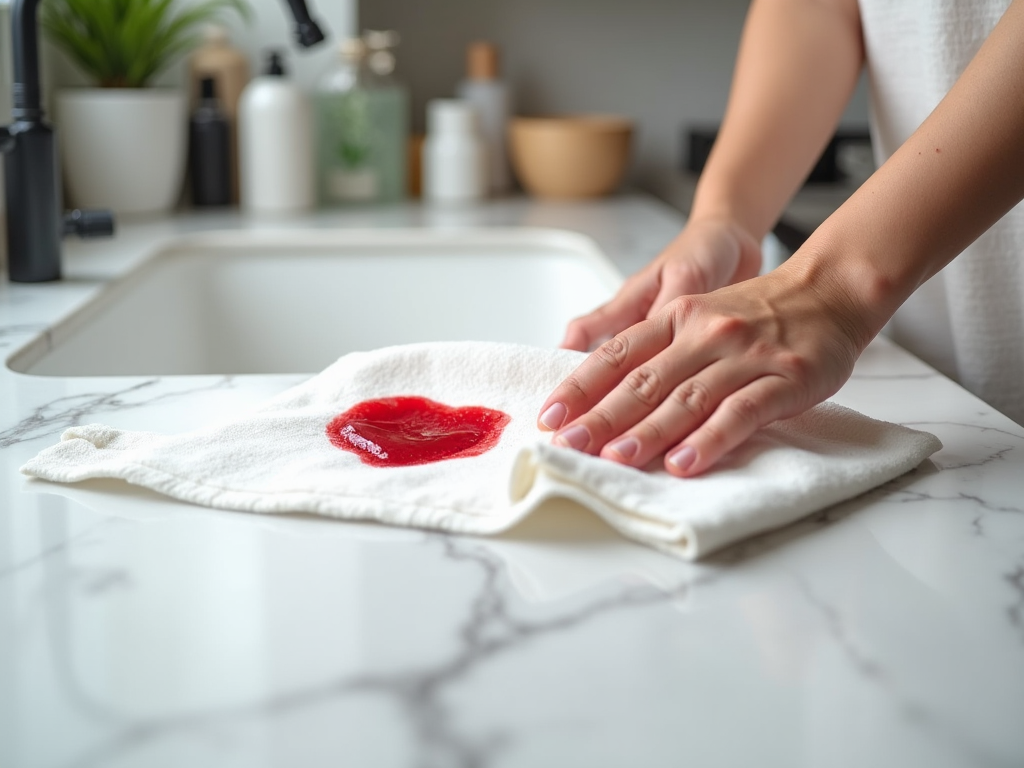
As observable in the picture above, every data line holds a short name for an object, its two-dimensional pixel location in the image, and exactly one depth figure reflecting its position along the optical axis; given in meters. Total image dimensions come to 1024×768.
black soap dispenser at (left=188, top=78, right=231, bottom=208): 1.58
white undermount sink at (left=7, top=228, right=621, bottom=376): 1.34
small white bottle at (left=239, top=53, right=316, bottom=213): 1.51
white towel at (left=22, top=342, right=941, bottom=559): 0.50
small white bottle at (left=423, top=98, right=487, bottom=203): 1.66
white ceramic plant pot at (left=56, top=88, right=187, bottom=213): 1.47
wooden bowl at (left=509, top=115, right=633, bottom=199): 1.70
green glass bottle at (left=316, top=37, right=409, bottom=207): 1.62
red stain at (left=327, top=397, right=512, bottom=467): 0.60
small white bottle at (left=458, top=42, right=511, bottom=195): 1.79
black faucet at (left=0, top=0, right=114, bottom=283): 1.04
